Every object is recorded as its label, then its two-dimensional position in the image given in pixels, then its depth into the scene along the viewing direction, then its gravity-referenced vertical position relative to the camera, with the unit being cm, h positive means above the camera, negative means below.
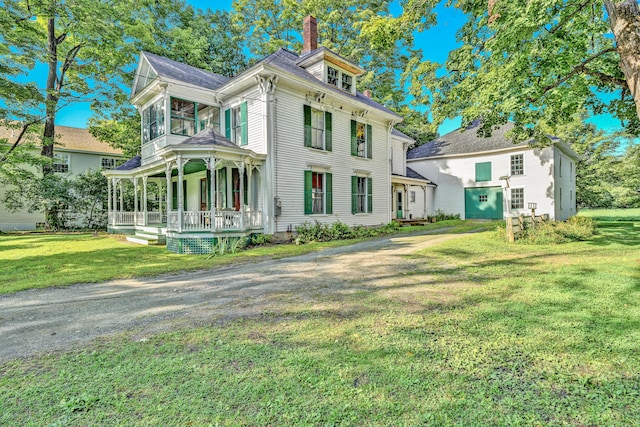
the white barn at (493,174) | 1961 +241
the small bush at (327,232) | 1238 -91
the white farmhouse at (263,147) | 1116 +276
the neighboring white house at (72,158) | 2144 +449
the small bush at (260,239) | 1148 -100
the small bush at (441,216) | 2104 -51
